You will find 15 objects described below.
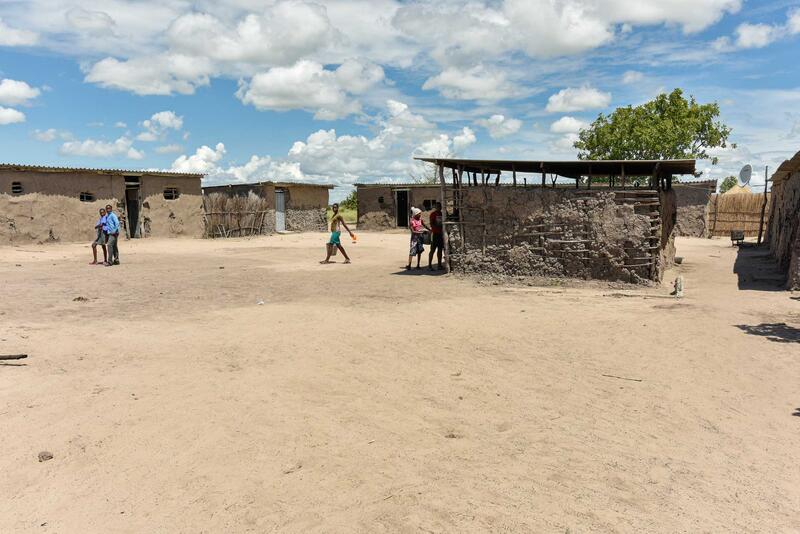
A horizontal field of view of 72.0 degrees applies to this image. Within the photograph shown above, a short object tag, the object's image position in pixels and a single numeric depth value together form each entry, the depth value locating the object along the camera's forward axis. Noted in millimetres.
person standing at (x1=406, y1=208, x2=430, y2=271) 13898
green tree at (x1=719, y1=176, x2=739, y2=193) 68538
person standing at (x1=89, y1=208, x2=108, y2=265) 15039
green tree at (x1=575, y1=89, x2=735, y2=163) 30812
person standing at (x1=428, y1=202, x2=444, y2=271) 13922
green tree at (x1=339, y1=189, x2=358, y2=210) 54562
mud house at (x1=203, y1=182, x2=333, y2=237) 27375
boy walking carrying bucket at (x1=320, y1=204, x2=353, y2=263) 15341
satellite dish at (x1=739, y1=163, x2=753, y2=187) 25141
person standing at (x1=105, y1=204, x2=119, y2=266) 15016
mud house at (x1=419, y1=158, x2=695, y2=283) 11367
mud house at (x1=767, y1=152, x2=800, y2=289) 10500
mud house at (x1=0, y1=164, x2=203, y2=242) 20812
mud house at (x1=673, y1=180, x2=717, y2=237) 26703
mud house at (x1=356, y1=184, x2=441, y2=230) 30484
